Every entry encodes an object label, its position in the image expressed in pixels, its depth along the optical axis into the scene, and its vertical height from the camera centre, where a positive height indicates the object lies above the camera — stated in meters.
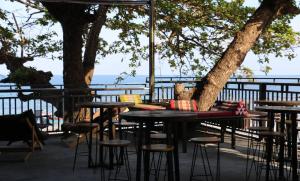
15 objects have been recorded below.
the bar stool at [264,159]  5.55 -1.25
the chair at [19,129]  7.44 -0.84
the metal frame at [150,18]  9.65 +1.40
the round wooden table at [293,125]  5.13 -0.50
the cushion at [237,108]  8.30 -0.48
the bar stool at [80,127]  6.74 -0.75
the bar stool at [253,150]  6.64 -1.27
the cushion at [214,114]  7.92 -0.58
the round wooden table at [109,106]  6.39 -0.37
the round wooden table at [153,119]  4.59 -0.39
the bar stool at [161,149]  4.48 -0.69
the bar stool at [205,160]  5.31 -1.17
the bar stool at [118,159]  5.17 -1.15
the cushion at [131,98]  9.36 -0.37
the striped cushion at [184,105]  8.98 -0.48
